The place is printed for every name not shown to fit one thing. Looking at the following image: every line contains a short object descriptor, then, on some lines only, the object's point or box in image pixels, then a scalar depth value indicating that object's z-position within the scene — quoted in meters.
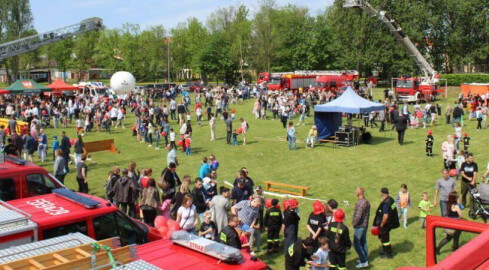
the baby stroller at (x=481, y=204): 11.08
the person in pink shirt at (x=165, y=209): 10.91
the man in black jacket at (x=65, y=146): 18.14
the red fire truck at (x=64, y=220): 6.68
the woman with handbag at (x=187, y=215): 9.52
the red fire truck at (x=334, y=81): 50.18
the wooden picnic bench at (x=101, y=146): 21.39
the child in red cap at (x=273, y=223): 9.71
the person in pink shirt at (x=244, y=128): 23.80
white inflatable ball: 43.28
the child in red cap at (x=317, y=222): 8.83
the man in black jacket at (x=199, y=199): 10.78
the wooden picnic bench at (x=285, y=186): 14.40
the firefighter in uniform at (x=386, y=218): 9.44
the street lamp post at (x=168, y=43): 80.80
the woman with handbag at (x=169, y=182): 12.00
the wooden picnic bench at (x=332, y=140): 22.79
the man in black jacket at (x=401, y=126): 21.98
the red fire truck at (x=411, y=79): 38.53
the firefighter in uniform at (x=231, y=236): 8.23
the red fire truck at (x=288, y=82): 49.81
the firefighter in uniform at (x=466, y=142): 19.22
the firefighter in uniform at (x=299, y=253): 7.82
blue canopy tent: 22.44
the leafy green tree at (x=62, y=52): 91.18
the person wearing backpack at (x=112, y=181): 11.97
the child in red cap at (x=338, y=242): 8.26
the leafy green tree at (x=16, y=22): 76.56
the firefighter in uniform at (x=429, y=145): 19.59
